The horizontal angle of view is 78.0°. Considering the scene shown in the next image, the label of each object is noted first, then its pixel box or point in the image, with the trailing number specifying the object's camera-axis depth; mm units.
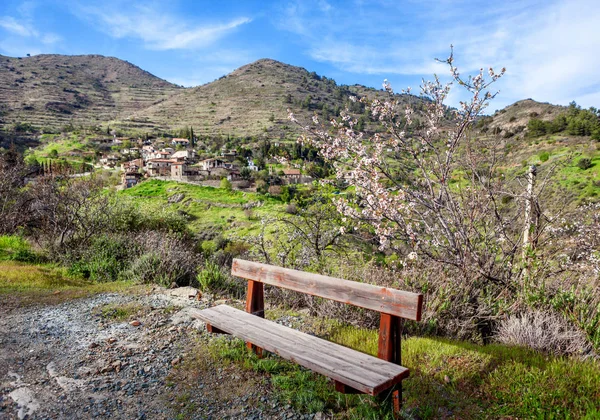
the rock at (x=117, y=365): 3213
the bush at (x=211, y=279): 5711
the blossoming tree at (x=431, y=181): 4320
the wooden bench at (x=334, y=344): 2256
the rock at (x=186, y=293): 5363
